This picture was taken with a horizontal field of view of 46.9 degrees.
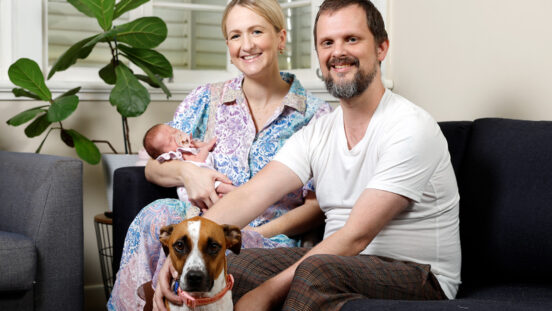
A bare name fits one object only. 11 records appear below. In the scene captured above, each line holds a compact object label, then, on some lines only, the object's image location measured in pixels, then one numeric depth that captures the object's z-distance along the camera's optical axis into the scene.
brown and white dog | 1.26
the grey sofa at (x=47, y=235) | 2.29
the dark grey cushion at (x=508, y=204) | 1.71
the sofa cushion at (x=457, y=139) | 1.99
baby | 2.25
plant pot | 2.96
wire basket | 2.86
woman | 2.05
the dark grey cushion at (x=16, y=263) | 2.21
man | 1.44
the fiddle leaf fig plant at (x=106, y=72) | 2.83
